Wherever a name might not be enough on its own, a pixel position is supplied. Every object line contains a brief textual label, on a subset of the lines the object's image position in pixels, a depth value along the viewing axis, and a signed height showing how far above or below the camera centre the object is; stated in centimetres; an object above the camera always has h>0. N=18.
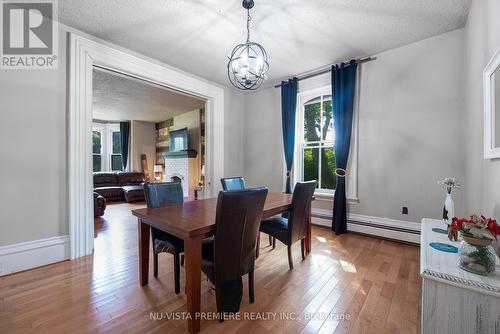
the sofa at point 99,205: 421 -78
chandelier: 205 +96
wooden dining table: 142 -44
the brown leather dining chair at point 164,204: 187 -40
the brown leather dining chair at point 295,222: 221 -61
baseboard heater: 291 -88
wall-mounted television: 672 +83
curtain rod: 321 +160
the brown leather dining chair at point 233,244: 143 -54
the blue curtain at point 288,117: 401 +91
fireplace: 652 -13
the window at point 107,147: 812 +70
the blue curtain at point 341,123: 332 +67
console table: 97 -63
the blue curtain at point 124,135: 805 +114
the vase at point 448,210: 188 -38
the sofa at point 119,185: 621 -63
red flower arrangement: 108 -32
